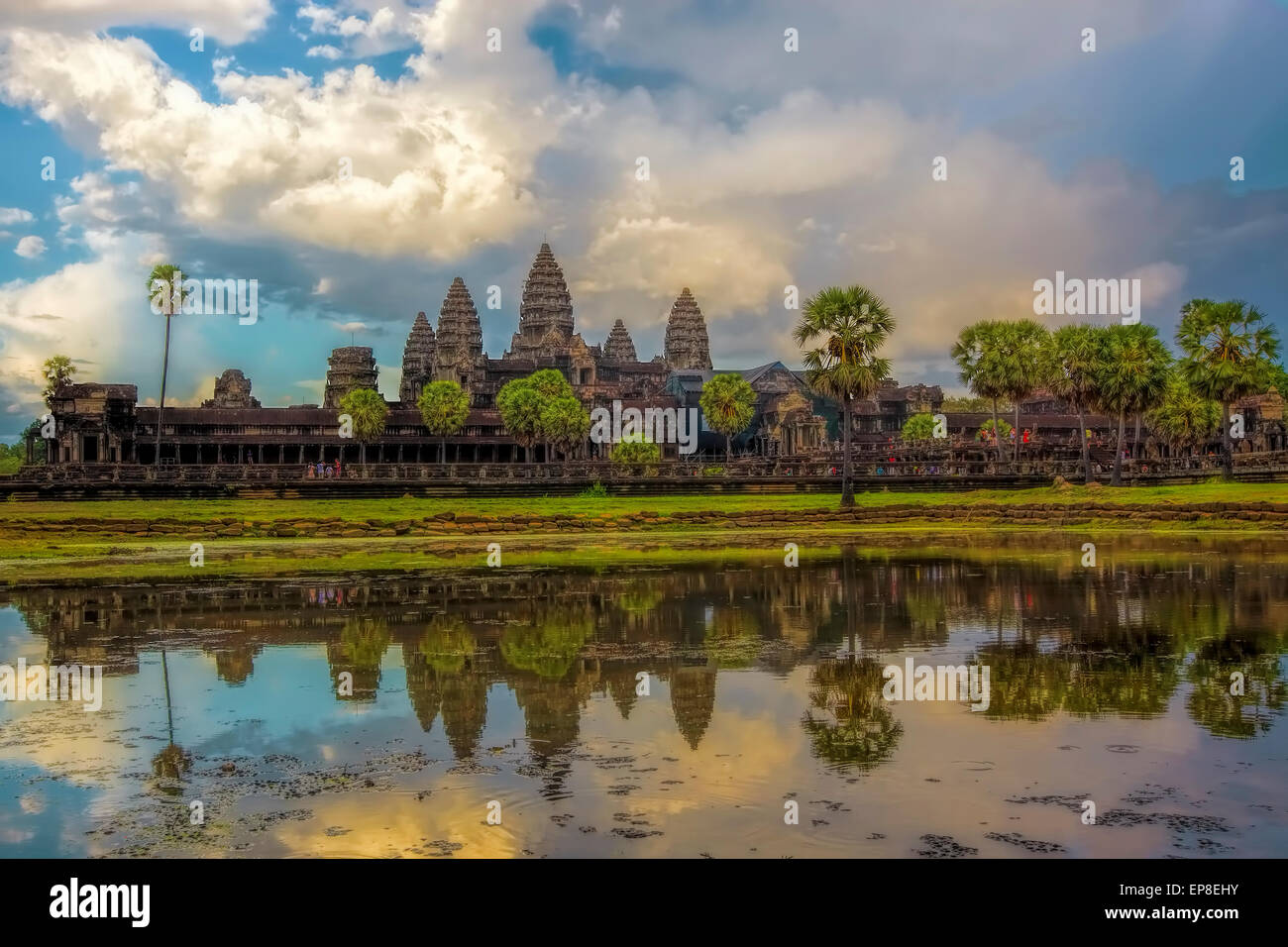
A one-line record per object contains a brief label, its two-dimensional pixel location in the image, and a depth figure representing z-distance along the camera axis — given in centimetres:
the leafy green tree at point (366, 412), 11231
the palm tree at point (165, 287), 8419
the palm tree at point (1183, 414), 9700
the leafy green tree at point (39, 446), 11112
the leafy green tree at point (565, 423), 11169
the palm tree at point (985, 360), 8250
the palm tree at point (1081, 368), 6794
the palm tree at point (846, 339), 5709
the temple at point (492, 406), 10719
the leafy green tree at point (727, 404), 12719
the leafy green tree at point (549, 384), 12044
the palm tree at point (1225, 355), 6669
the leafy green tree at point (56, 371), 10562
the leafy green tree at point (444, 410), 11694
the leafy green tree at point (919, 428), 13400
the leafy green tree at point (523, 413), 11131
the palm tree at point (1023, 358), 8194
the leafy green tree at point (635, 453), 10181
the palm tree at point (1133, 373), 6650
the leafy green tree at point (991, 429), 11829
